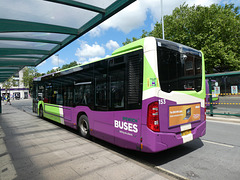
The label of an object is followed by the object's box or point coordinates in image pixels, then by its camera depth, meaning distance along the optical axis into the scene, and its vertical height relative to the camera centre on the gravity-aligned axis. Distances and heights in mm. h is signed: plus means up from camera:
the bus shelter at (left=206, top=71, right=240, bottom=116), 9617 -425
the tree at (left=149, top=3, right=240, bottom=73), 18250 +7148
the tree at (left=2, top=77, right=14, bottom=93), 45288 +2211
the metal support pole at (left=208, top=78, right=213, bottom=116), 10429 -462
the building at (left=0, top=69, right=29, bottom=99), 62688 +81
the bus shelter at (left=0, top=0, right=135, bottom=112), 5580 +3014
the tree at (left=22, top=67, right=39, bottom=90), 48094 +5416
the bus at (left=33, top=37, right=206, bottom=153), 3371 -174
